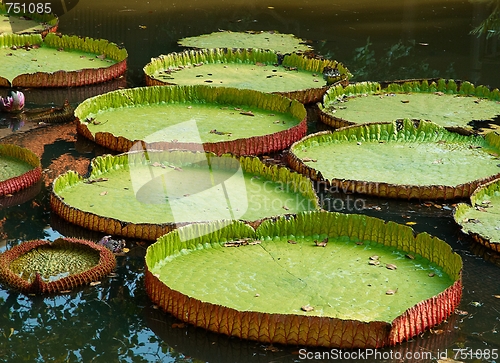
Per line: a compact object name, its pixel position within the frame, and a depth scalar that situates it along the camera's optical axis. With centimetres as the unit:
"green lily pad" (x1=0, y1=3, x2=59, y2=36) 1048
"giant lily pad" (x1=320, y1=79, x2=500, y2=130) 762
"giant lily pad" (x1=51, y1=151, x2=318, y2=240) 555
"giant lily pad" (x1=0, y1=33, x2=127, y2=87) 863
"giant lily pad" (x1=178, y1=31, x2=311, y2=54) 1016
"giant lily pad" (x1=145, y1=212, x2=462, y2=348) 425
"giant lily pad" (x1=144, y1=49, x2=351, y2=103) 848
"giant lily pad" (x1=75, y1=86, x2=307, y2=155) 689
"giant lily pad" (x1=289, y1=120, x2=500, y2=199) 614
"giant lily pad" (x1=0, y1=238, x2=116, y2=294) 481
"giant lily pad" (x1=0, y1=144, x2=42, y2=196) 612
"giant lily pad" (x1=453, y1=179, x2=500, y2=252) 539
